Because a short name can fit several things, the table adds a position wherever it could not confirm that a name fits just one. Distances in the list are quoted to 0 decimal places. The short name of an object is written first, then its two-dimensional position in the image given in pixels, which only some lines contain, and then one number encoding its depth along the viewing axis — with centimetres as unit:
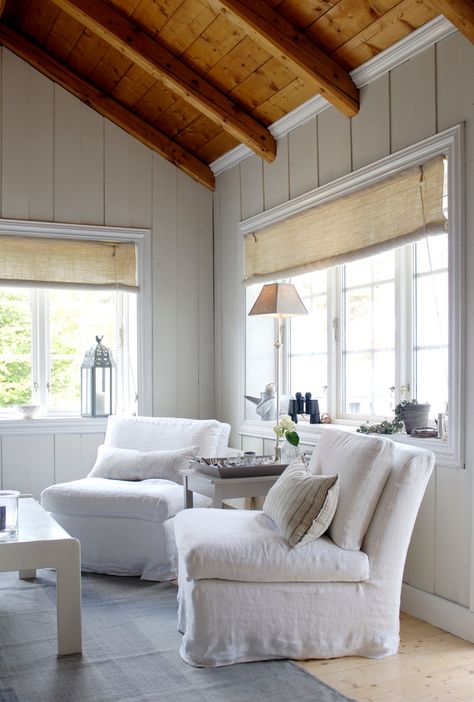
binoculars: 442
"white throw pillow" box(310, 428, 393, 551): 297
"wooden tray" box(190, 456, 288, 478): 372
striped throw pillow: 293
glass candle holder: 312
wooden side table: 369
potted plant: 354
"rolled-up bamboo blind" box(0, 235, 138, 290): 511
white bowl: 514
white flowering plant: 390
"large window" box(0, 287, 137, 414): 524
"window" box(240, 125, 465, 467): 328
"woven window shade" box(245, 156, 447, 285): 346
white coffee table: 297
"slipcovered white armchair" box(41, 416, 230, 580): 406
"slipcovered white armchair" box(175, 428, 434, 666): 287
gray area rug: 261
